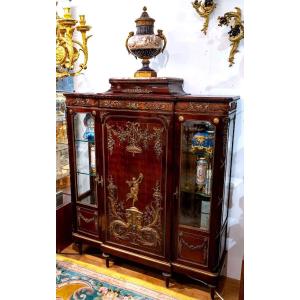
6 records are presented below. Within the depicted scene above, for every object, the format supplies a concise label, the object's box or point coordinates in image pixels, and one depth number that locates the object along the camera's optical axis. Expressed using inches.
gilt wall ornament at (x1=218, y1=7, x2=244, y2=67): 78.4
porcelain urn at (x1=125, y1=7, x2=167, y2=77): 80.8
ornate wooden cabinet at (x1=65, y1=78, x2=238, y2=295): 76.7
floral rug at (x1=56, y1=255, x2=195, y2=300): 85.3
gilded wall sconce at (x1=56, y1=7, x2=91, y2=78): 44.7
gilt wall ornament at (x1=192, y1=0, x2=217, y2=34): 80.4
